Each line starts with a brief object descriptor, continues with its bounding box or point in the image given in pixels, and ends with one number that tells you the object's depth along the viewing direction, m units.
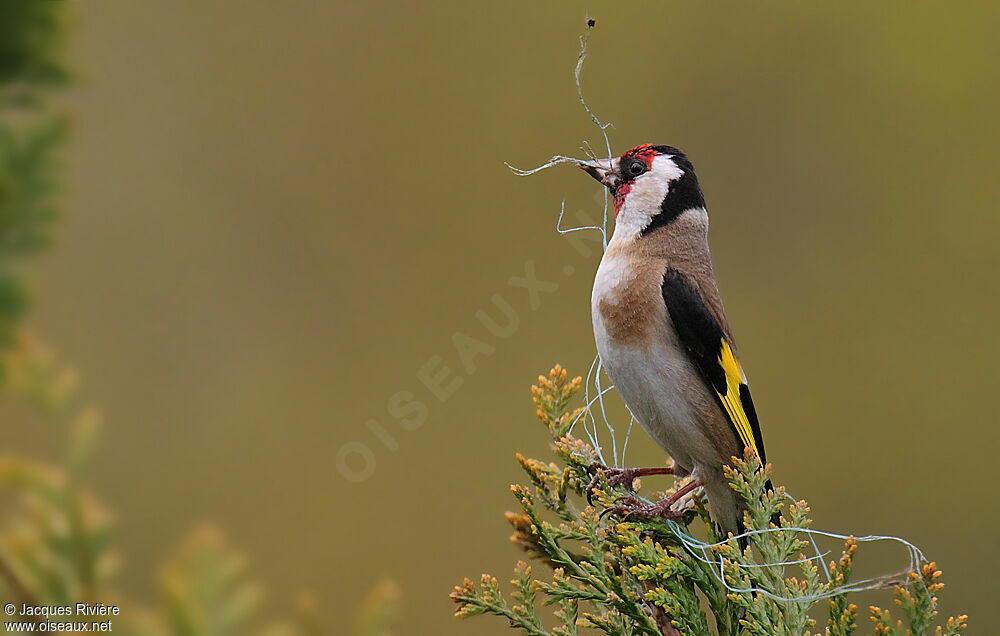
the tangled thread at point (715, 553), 4.42
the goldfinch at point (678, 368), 4.50
